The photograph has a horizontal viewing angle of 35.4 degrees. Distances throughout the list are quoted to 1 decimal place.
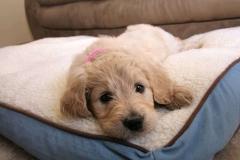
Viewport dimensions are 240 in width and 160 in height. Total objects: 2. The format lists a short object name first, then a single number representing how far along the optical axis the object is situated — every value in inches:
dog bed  17.7
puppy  18.0
